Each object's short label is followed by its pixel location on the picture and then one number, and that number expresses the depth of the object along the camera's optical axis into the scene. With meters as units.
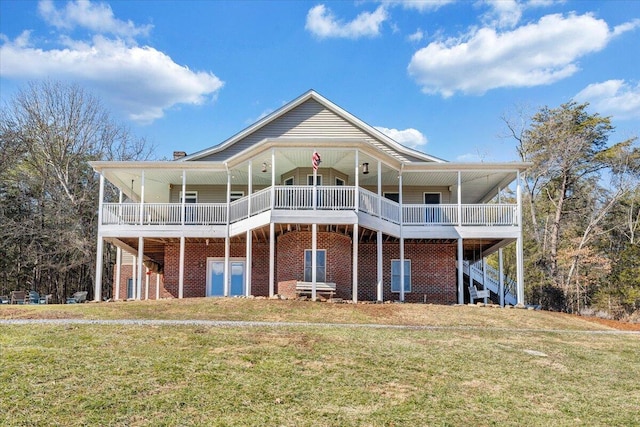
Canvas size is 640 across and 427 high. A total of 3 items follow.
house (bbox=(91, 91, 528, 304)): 20.08
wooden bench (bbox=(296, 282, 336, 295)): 19.66
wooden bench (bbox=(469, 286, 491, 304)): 22.78
